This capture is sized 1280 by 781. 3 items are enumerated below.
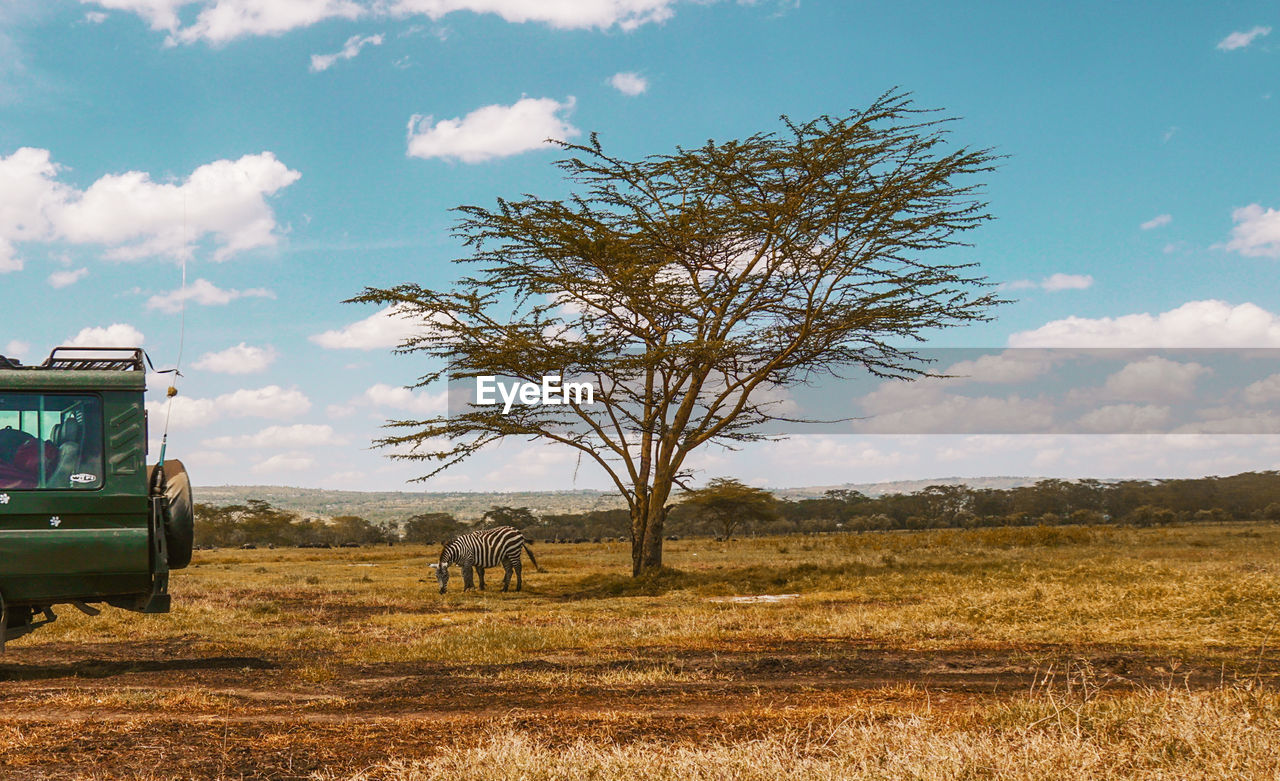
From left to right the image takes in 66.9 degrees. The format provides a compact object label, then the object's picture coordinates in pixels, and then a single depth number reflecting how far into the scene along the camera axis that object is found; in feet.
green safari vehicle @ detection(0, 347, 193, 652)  34.22
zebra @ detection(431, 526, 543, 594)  87.44
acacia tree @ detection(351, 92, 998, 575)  84.74
